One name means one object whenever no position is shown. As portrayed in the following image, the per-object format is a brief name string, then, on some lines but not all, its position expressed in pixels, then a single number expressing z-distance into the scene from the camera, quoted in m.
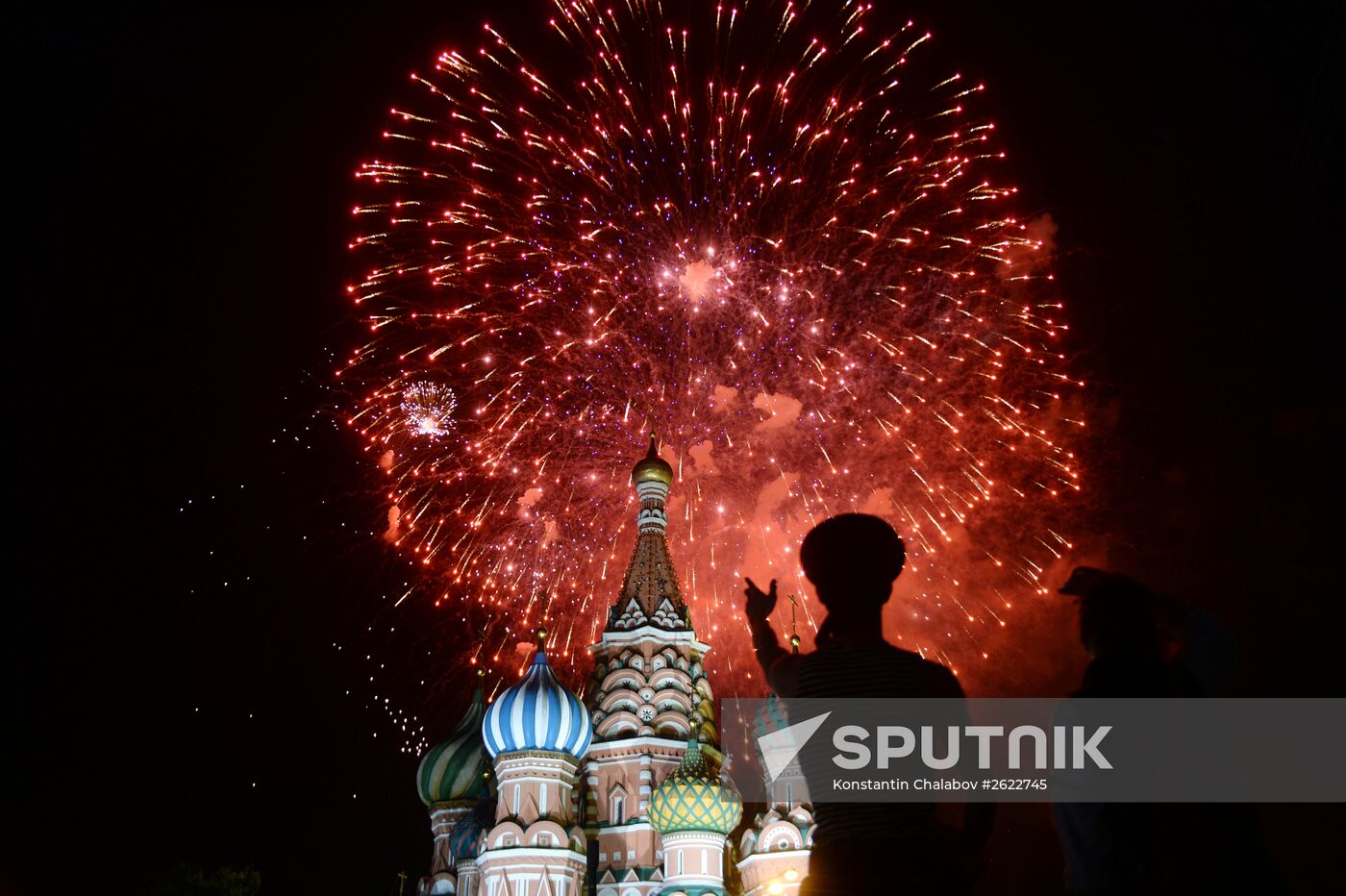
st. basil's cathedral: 24.30
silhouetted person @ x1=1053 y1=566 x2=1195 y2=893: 2.94
